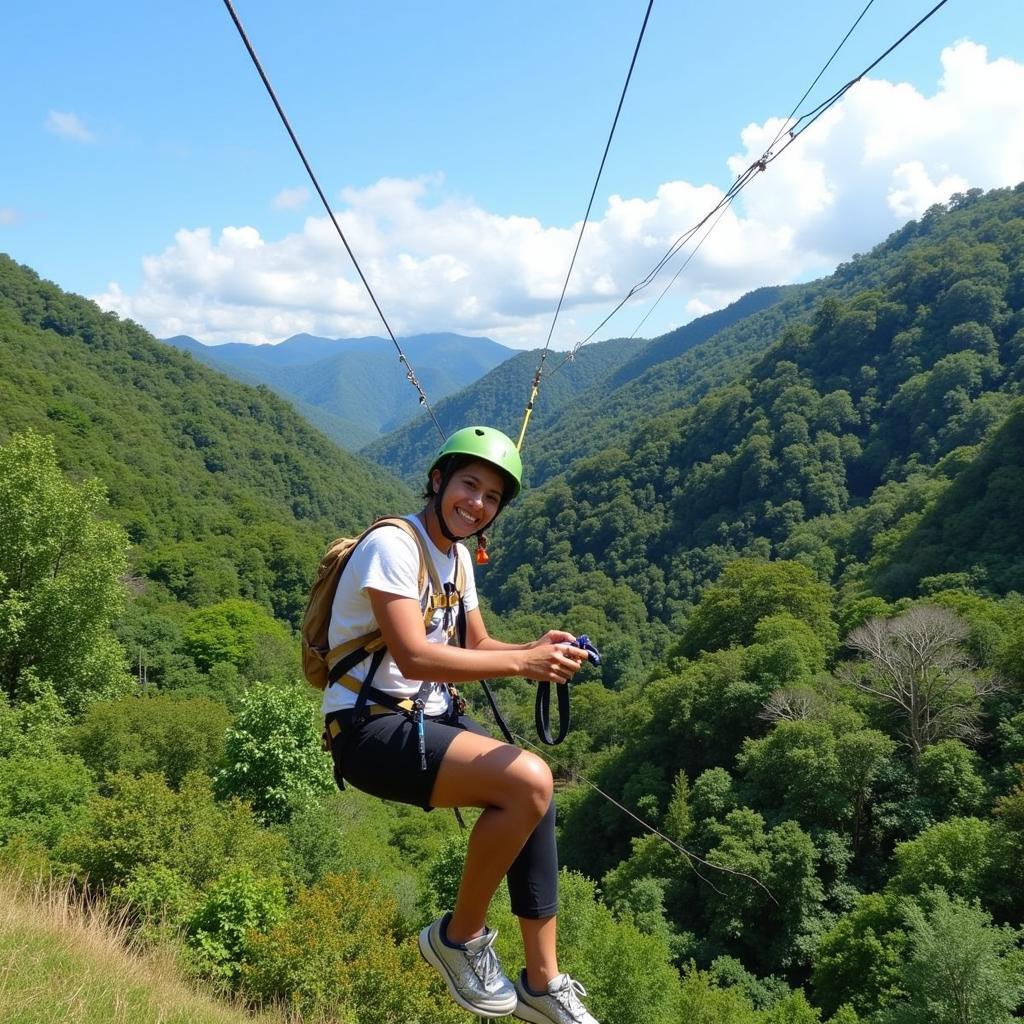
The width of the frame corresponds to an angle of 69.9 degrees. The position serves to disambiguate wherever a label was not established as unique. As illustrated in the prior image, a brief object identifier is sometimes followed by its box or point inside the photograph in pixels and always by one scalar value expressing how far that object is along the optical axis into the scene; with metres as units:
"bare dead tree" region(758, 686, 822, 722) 28.27
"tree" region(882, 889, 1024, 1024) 14.18
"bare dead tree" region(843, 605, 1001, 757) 25.09
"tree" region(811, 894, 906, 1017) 18.11
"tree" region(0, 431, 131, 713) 16.47
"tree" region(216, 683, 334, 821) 21.03
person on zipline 2.73
